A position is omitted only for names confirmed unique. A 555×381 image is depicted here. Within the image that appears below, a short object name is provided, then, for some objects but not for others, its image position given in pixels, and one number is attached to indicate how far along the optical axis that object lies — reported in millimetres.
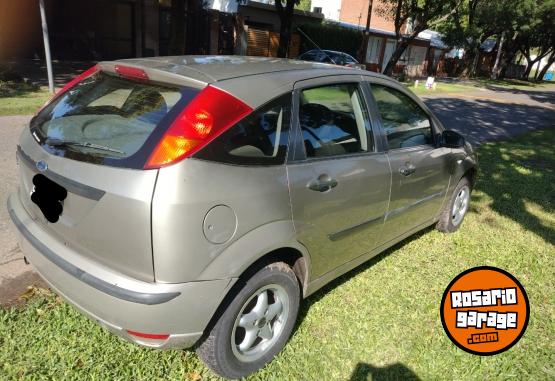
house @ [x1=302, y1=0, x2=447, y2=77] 33531
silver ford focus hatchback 1982
